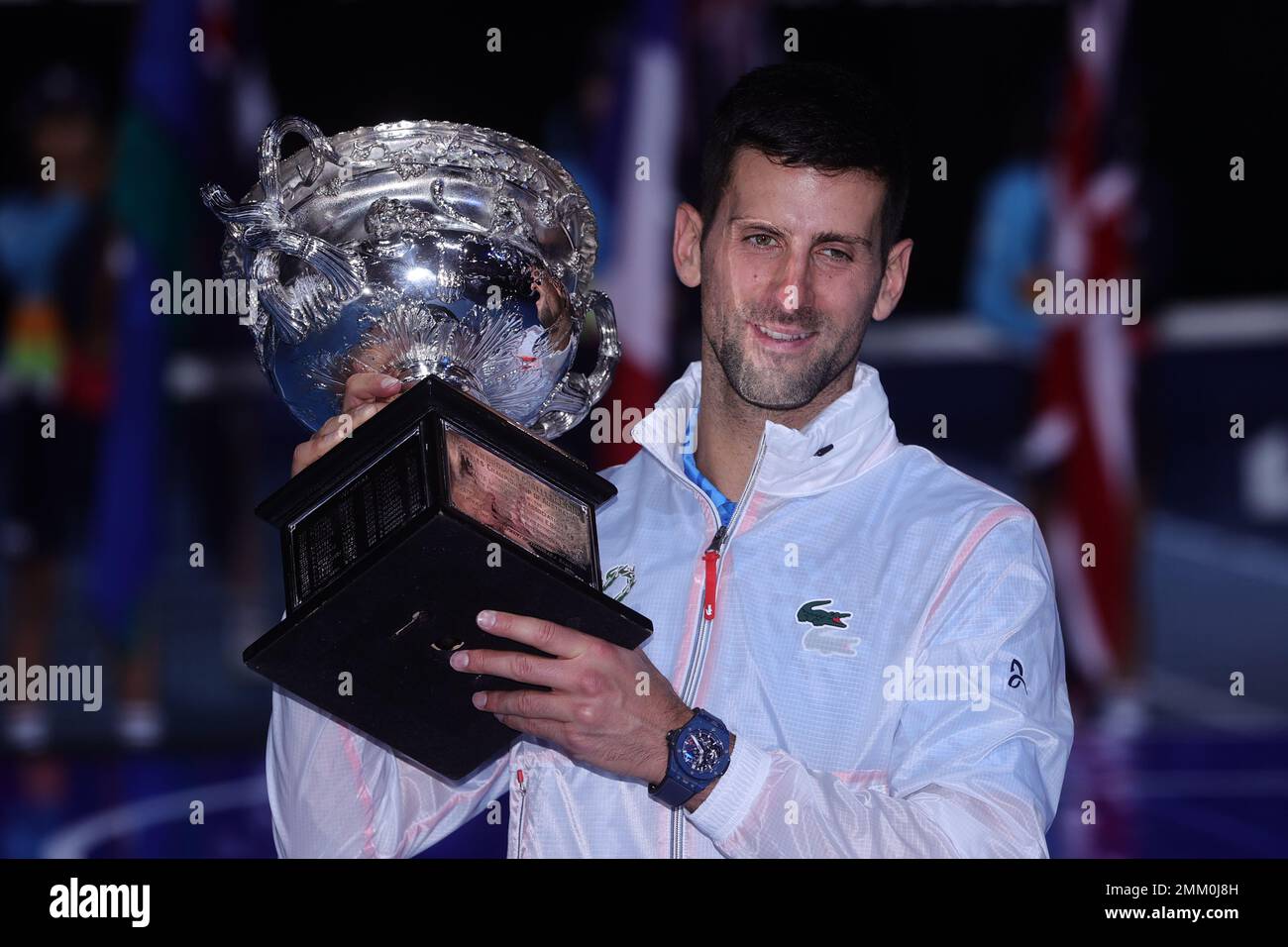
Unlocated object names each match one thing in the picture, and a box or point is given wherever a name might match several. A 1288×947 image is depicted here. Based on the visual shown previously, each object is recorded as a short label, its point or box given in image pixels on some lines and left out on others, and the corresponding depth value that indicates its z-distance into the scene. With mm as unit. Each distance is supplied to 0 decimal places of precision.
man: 1840
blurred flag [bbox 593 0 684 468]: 5105
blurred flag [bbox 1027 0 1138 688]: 5297
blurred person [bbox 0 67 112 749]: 5320
